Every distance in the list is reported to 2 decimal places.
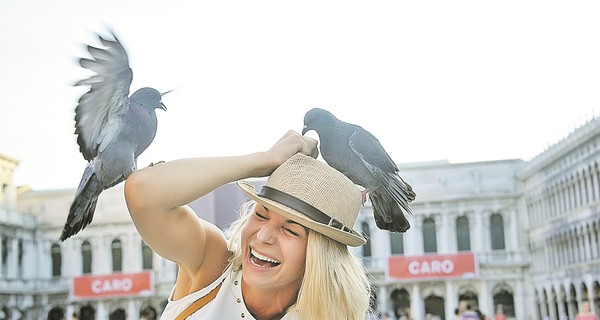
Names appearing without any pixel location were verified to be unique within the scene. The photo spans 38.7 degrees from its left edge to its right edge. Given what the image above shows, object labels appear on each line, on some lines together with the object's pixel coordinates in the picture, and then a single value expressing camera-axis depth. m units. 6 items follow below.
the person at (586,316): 8.43
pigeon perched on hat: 1.57
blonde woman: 1.39
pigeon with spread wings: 1.39
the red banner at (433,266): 25.27
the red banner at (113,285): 26.70
